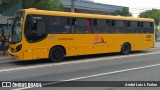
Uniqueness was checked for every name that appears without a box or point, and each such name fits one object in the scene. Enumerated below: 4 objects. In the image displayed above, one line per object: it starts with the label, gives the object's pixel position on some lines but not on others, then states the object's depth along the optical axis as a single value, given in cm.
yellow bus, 1480
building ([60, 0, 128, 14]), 4915
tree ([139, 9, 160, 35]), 6322
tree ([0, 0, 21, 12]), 2514
